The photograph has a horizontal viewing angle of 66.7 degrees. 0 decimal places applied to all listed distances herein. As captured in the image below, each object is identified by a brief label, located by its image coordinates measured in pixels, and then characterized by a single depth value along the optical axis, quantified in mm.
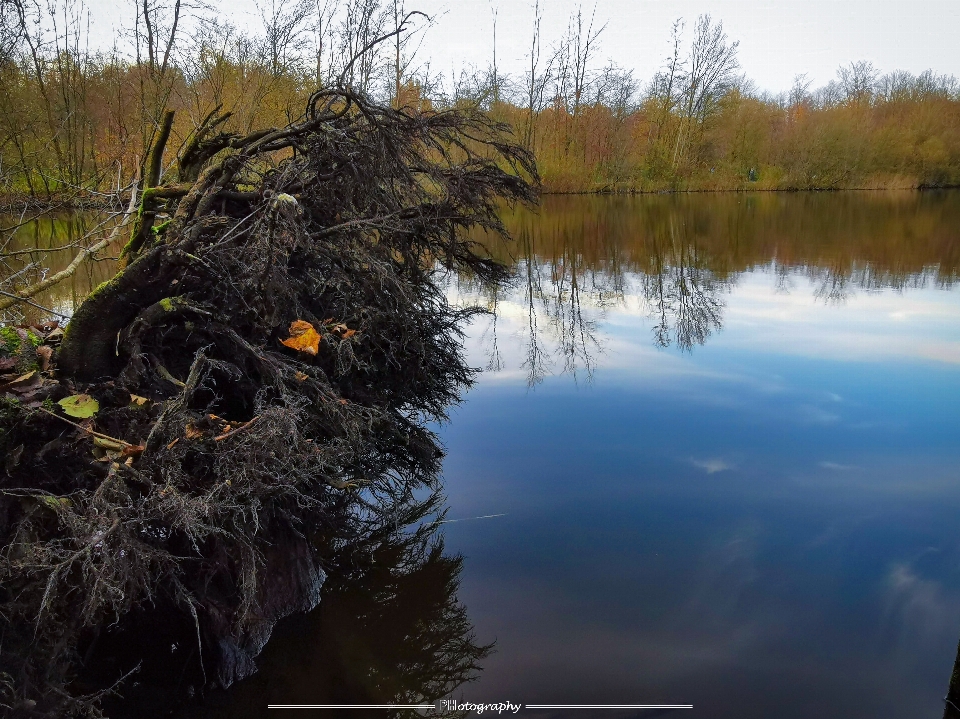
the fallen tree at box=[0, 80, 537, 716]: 3018
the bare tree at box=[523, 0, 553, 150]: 37125
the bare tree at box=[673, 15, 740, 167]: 41000
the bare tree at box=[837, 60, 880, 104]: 51231
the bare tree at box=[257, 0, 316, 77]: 14164
